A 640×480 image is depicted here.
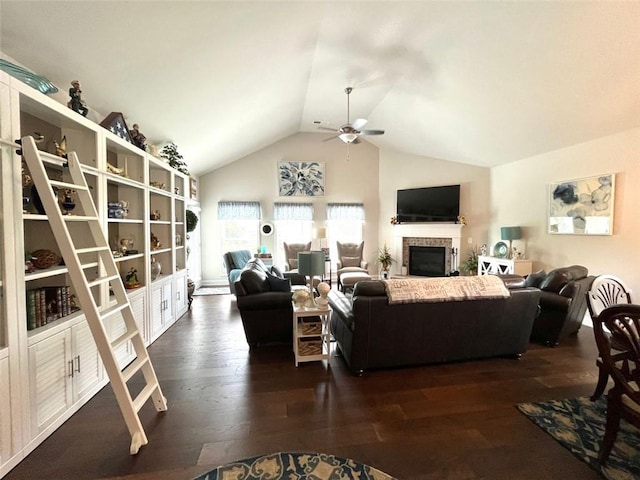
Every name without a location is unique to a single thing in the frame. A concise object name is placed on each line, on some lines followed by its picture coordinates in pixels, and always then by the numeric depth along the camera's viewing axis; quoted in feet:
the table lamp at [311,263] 9.48
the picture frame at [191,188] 16.87
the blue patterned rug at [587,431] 5.26
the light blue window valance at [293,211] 23.29
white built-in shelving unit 5.24
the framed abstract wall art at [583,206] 12.76
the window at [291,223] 23.31
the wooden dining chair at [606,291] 9.68
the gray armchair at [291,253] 21.71
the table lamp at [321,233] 22.24
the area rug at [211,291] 19.89
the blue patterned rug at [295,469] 5.08
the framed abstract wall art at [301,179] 23.34
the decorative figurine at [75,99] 7.30
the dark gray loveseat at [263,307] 10.08
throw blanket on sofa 8.23
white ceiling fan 14.33
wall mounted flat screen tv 21.21
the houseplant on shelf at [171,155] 13.83
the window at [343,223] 23.95
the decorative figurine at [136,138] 10.27
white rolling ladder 5.46
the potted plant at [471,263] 20.36
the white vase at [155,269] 11.99
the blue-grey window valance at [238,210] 22.63
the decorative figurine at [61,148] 6.99
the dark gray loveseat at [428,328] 8.23
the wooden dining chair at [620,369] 4.80
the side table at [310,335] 9.01
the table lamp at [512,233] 17.21
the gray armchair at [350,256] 21.90
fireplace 22.12
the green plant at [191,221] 16.09
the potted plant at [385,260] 23.48
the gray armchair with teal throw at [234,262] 16.80
